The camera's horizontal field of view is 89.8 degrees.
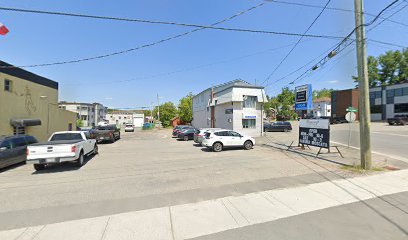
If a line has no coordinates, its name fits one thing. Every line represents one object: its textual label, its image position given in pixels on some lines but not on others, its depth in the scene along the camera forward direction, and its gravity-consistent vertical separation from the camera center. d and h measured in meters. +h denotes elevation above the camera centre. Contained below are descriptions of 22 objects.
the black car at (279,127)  32.16 -1.09
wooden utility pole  8.27 +1.10
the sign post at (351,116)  12.65 +0.19
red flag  7.91 +3.69
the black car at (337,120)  46.14 -0.18
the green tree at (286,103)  74.38 +6.34
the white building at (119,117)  97.88 +2.63
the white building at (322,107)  80.81 +4.95
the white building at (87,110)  63.44 +4.15
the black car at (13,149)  9.03 -1.18
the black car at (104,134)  20.19 -1.20
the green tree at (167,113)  58.88 +2.51
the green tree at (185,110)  52.53 +2.92
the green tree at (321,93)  114.12 +15.27
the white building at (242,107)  24.06 +1.63
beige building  14.02 +1.58
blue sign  15.44 +1.76
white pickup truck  8.23 -1.19
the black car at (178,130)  23.42 -0.96
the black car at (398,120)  34.34 -0.30
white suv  14.02 -1.36
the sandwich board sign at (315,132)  11.69 -0.78
